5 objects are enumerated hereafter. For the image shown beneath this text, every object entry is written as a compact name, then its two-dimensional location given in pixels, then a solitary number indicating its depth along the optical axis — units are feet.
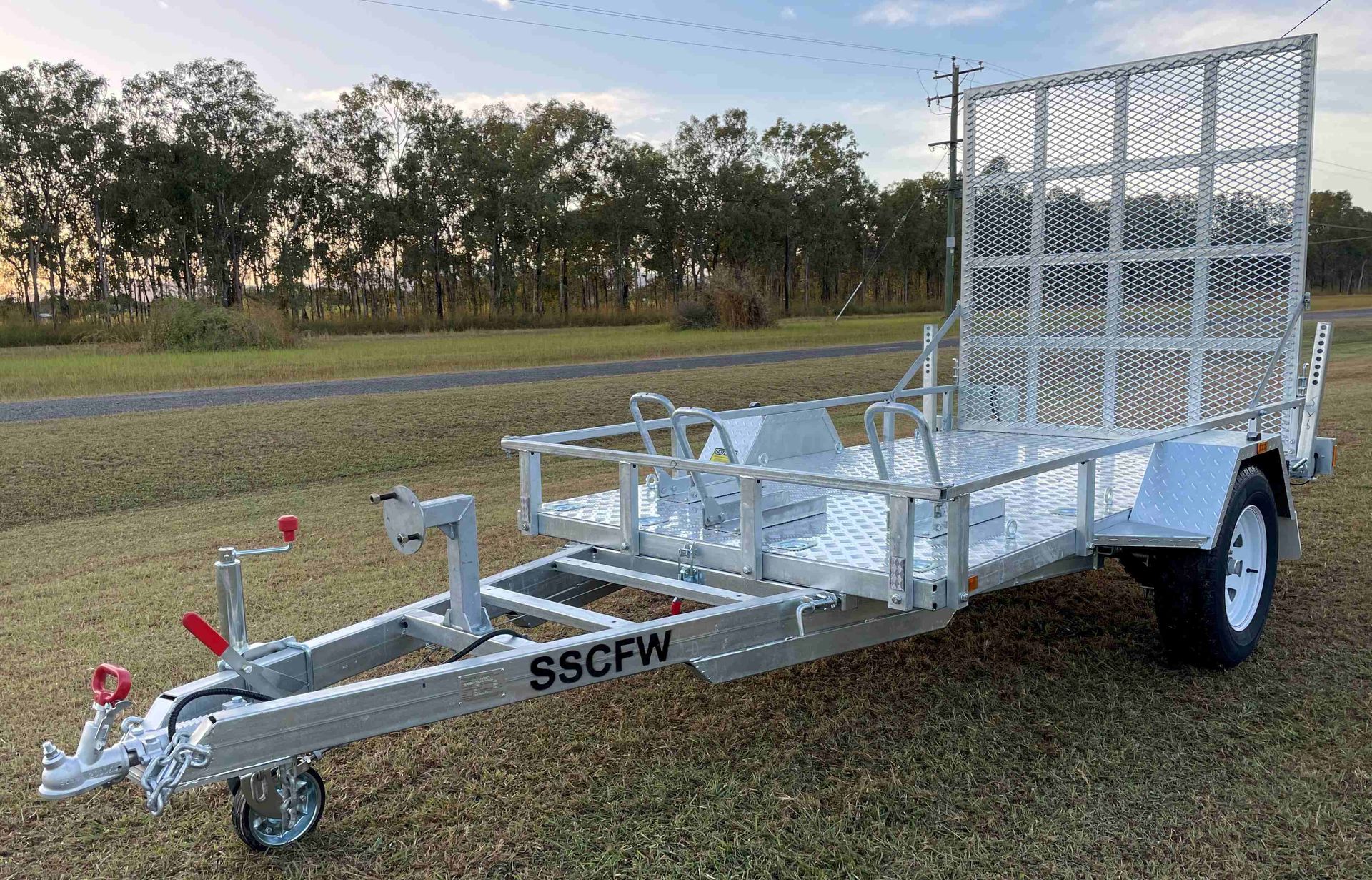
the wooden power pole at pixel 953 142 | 124.36
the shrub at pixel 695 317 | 143.02
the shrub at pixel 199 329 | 93.76
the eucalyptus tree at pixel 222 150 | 178.81
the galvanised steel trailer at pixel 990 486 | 10.05
